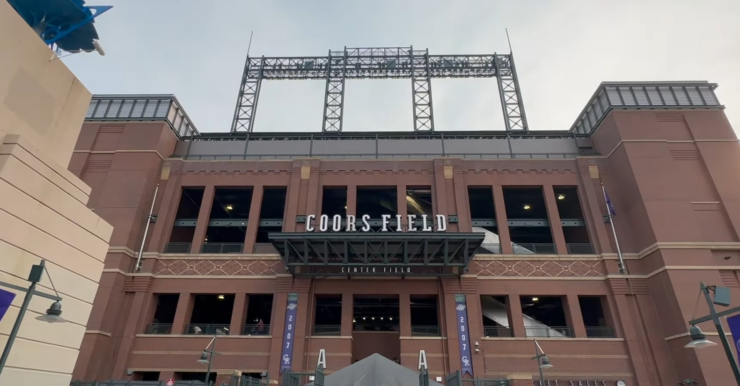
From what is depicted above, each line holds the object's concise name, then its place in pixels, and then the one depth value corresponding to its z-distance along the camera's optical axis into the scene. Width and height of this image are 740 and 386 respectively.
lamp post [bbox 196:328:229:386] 27.30
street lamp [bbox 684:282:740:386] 11.19
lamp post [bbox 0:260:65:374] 10.34
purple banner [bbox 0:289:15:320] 11.07
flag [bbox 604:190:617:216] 30.89
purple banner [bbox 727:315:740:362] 10.43
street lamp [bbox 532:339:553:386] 26.72
